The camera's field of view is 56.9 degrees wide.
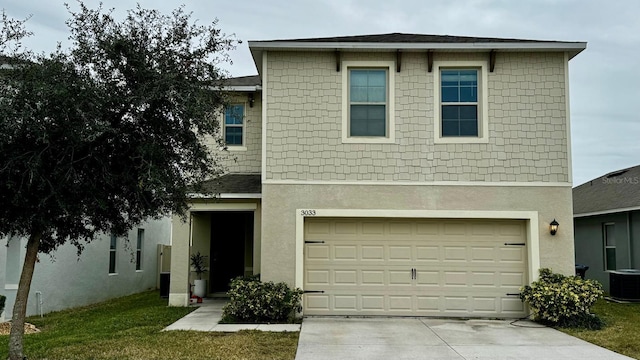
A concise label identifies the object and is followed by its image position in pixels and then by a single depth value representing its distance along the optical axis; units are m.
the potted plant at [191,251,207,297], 15.78
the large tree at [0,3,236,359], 7.18
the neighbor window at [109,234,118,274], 18.25
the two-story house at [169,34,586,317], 12.33
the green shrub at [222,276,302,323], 11.39
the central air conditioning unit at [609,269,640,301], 15.45
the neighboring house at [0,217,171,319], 13.58
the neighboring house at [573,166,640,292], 17.32
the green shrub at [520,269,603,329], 11.24
